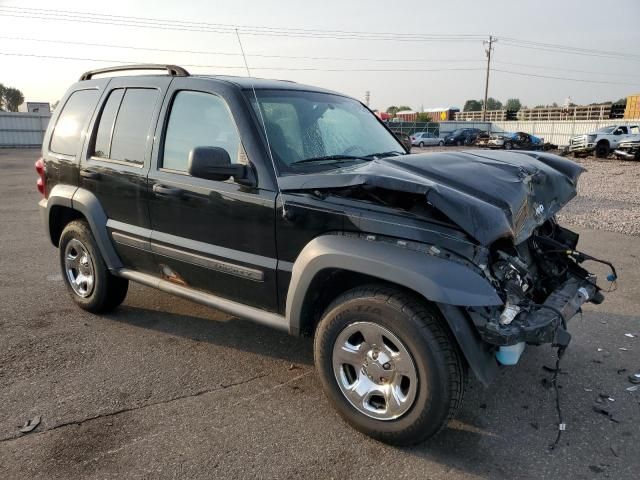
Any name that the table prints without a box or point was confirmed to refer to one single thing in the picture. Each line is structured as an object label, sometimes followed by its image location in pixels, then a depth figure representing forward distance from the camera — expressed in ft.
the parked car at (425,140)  142.35
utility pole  200.95
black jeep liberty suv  8.64
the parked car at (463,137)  144.25
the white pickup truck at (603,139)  86.12
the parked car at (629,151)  76.28
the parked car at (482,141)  115.76
